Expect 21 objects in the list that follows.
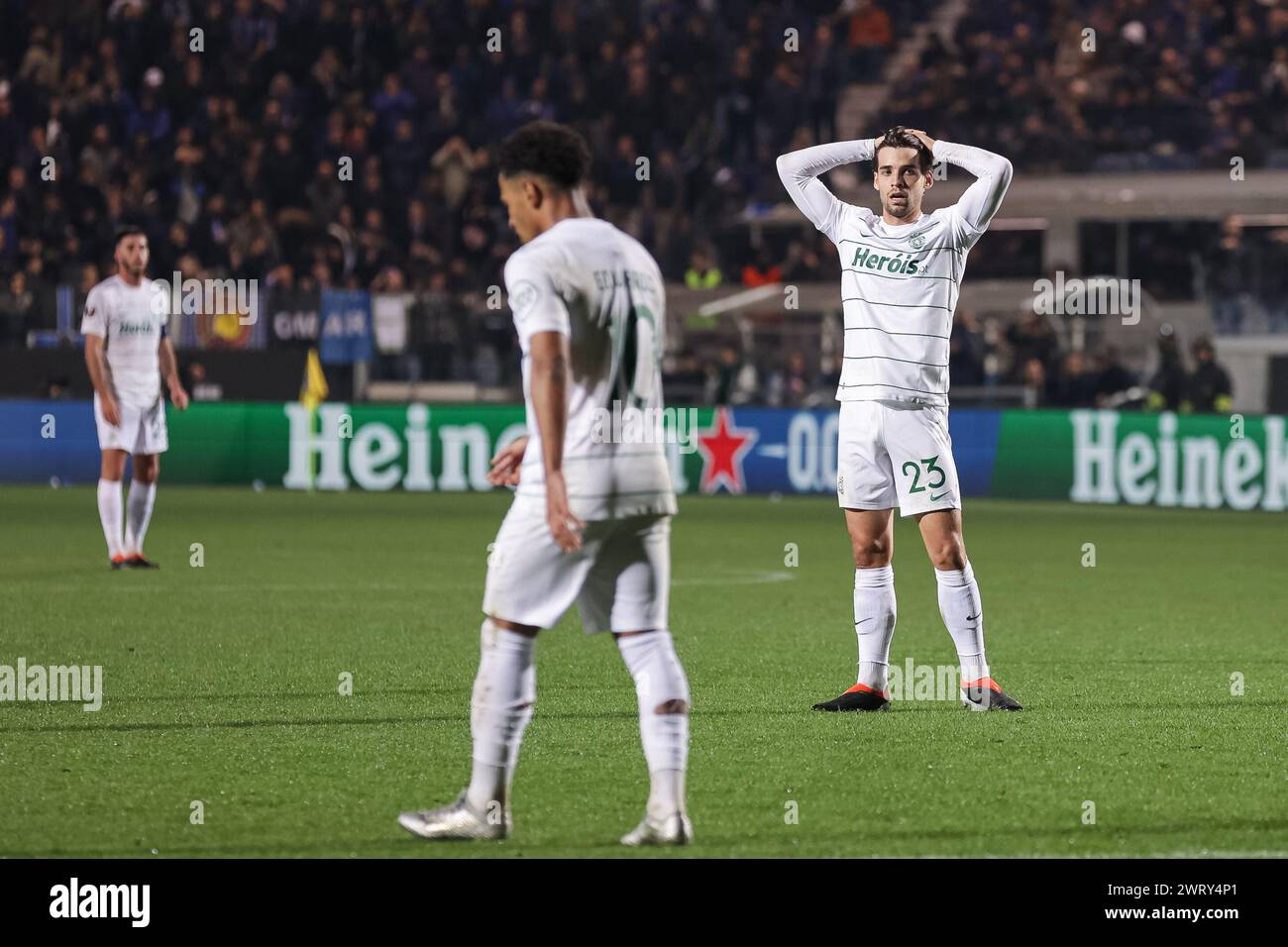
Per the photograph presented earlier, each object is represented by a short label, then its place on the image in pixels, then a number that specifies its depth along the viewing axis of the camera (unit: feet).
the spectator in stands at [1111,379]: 76.48
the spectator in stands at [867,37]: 104.17
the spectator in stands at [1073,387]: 76.59
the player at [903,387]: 28.40
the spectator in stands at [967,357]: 78.38
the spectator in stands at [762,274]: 89.15
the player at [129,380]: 49.16
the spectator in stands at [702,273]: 87.15
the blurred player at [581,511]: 19.17
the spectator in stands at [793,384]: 78.33
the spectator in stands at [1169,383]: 75.36
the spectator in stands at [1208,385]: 74.28
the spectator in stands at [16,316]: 79.87
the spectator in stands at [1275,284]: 82.58
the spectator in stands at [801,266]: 90.53
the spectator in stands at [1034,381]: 76.59
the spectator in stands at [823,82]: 97.60
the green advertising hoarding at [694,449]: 73.00
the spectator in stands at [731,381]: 78.18
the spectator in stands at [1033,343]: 78.84
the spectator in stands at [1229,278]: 83.35
